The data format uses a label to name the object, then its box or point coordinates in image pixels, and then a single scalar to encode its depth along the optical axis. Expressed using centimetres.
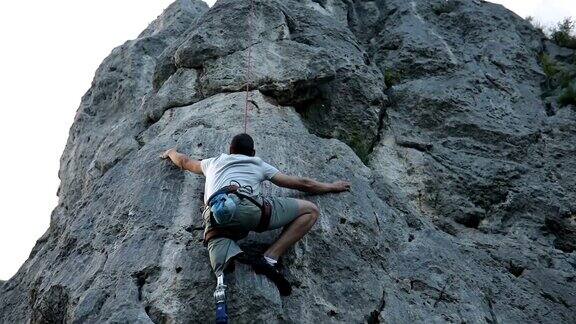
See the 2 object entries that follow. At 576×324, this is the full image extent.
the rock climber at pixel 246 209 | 731
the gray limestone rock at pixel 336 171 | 795
